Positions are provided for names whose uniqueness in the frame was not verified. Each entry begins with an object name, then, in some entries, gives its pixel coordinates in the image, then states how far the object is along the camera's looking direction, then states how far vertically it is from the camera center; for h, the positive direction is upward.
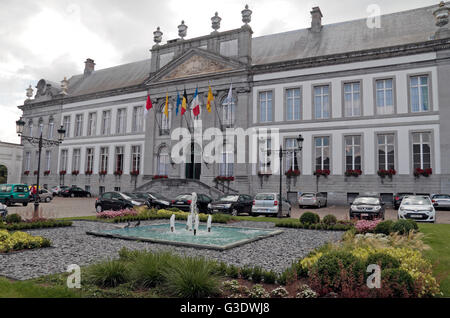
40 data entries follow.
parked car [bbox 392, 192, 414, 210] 25.92 -0.73
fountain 10.91 -1.85
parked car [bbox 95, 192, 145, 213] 21.05 -1.13
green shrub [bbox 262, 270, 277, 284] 6.46 -1.73
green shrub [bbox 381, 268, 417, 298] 5.18 -1.45
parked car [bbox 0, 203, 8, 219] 15.40 -1.33
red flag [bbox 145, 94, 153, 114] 35.56 +8.26
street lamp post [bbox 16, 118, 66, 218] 18.54 +2.88
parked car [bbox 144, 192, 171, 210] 23.36 -1.27
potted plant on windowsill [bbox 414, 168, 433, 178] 26.41 +1.30
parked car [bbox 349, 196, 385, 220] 17.61 -1.08
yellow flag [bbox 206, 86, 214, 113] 32.75 +8.25
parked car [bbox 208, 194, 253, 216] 20.98 -1.20
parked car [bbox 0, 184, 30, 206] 25.45 -0.92
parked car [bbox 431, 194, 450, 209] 24.41 -0.85
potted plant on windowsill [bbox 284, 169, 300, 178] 31.09 +1.23
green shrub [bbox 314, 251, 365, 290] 5.69 -1.36
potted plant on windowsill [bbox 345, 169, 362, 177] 28.83 +1.24
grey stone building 27.56 +7.13
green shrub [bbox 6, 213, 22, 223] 14.05 -1.50
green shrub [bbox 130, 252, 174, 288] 6.15 -1.58
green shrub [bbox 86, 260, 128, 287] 6.17 -1.66
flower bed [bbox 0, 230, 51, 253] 9.30 -1.69
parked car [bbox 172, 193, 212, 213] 22.02 -1.17
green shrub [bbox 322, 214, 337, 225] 15.41 -1.48
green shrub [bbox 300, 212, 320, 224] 15.72 -1.48
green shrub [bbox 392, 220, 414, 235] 11.35 -1.29
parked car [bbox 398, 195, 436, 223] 17.38 -1.15
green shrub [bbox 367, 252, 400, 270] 5.92 -1.27
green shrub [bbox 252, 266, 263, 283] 6.60 -1.75
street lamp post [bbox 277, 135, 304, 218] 19.63 -1.36
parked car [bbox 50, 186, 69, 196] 41.03 -0.80
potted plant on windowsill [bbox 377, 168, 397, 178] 27.63 +1.23
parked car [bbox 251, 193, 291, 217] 20.53 -1.13
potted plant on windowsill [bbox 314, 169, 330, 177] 30.08 +1.33
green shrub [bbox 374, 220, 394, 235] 12.05 -1.39
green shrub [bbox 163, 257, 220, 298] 5.48 -1.58
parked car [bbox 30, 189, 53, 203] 31.30 -1.26
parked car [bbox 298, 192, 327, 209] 27.97 -1.07
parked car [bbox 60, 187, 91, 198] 40.00 -1.08
